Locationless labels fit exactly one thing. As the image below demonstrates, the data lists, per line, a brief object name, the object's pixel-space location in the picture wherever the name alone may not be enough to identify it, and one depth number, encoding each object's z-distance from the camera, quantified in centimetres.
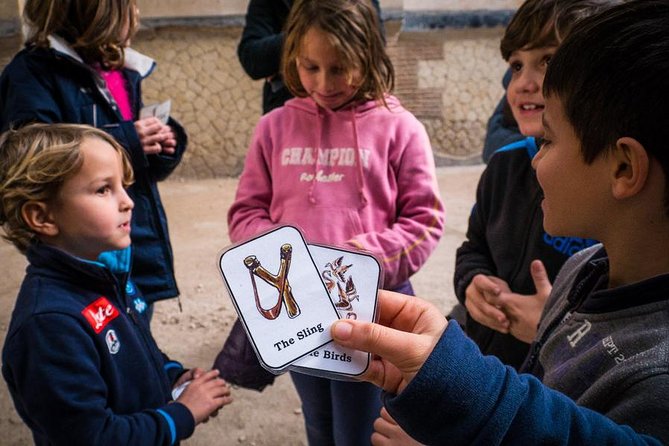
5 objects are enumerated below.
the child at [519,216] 126
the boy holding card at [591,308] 66
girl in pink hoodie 151
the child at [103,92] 163
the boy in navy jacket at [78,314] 114
